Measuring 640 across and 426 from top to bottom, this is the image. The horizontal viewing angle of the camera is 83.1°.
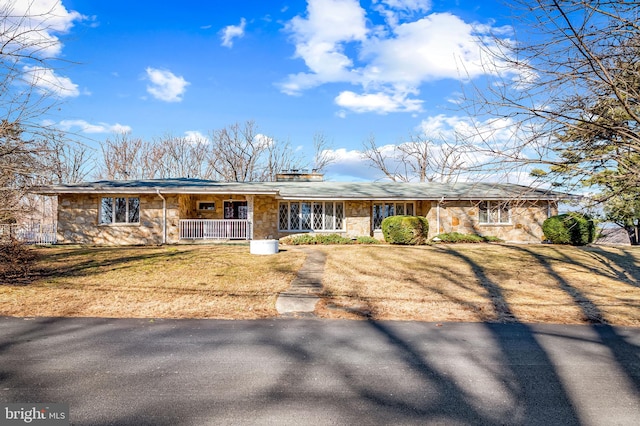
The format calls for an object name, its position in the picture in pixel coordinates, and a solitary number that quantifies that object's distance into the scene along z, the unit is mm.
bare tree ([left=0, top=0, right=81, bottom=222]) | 6551
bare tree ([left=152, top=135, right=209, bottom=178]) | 36906
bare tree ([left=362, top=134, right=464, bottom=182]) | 32581
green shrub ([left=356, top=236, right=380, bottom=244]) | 16719
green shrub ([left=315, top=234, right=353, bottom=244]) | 16578
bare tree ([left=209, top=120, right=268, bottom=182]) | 36344
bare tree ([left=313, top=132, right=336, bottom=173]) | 37969
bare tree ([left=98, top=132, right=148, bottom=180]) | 35281
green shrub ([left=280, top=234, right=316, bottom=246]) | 16516
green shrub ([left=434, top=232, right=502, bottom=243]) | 17156
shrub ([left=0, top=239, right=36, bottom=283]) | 9173
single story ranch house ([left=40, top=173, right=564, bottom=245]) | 16609
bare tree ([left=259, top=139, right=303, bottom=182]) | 36625
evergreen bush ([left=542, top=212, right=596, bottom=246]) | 15516
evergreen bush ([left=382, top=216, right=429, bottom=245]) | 15695
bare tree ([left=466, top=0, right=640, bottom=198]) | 4539
